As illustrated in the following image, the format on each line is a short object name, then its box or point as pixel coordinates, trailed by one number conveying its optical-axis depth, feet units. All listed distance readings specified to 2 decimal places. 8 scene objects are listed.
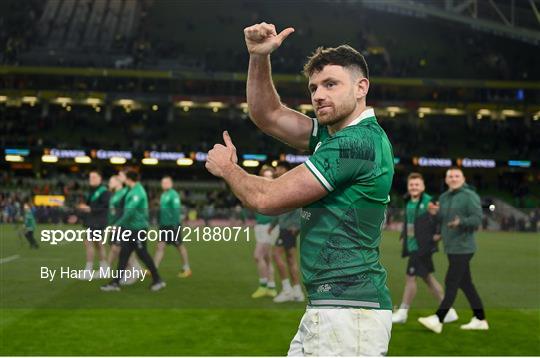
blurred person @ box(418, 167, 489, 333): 33.50
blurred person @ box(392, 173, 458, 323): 35.83
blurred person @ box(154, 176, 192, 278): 35.08
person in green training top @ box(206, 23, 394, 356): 10.67
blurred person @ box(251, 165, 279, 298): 42.78
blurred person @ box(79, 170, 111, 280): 35.78
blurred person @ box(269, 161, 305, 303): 41.27
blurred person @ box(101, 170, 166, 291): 38.42
